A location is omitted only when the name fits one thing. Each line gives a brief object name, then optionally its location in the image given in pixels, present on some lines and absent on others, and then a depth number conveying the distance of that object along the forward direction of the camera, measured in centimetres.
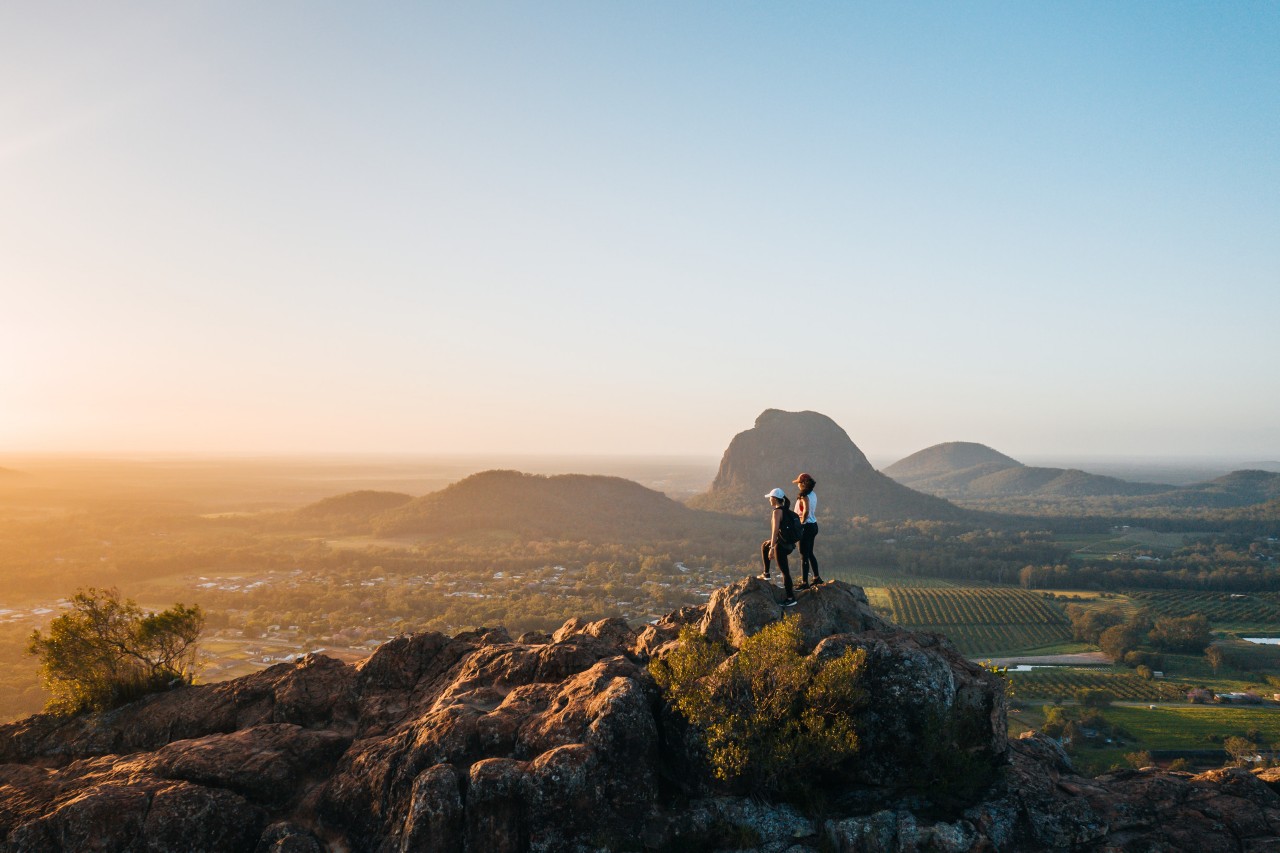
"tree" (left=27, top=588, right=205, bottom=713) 2711
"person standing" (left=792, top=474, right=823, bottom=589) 2333
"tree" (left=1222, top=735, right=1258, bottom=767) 7106
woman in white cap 2305
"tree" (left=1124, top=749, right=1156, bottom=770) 6812
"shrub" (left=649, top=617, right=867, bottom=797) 1973
